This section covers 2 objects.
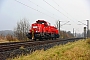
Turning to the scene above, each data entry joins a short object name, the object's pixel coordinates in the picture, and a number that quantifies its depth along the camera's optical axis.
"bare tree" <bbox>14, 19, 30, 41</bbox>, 40.18
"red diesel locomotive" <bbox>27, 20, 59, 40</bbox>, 29.12
